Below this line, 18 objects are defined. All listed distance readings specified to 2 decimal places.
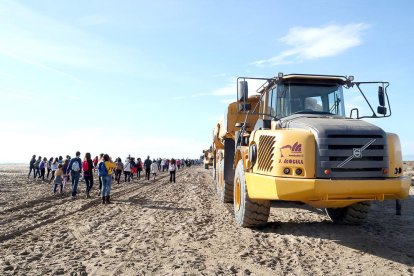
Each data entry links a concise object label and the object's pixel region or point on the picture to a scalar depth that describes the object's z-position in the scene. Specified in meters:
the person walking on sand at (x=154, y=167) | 24.55
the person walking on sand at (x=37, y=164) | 25.28
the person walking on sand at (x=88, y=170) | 13.42
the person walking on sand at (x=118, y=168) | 20.92
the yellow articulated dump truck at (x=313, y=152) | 5.53
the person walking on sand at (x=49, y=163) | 25.27
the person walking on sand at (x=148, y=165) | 25.07
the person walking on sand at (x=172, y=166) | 21.11
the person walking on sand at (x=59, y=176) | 14.73
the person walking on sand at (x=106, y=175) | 11.77
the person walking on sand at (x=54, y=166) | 21.72
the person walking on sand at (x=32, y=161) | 25.36
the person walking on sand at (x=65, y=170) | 16.04
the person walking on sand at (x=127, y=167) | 21.98
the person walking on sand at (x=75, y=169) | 13.71
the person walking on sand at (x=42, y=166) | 23.67
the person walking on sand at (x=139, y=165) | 25.71
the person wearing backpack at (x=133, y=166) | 25.30
